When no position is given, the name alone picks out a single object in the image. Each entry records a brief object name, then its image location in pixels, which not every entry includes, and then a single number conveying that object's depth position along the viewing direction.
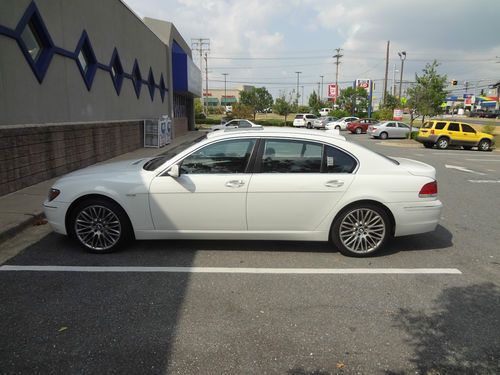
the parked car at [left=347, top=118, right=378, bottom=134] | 38.66
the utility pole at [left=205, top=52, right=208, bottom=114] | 76.19
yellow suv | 22.61
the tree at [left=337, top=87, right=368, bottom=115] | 62.13
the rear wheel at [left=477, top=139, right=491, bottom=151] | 22.62
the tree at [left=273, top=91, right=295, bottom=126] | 63.16
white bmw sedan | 4.57
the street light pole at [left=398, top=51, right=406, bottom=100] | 47.56
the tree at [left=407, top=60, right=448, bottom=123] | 28.42
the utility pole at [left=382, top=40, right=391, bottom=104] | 53.50
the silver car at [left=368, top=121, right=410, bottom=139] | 31.11
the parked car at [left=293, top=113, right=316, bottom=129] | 45.96
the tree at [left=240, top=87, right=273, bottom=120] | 67.84
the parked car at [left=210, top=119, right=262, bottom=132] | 25.27
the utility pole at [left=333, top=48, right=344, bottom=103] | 76.26
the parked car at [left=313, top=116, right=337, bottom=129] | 44.22
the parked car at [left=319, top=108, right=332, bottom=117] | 73.56
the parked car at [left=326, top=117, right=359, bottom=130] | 41.25
